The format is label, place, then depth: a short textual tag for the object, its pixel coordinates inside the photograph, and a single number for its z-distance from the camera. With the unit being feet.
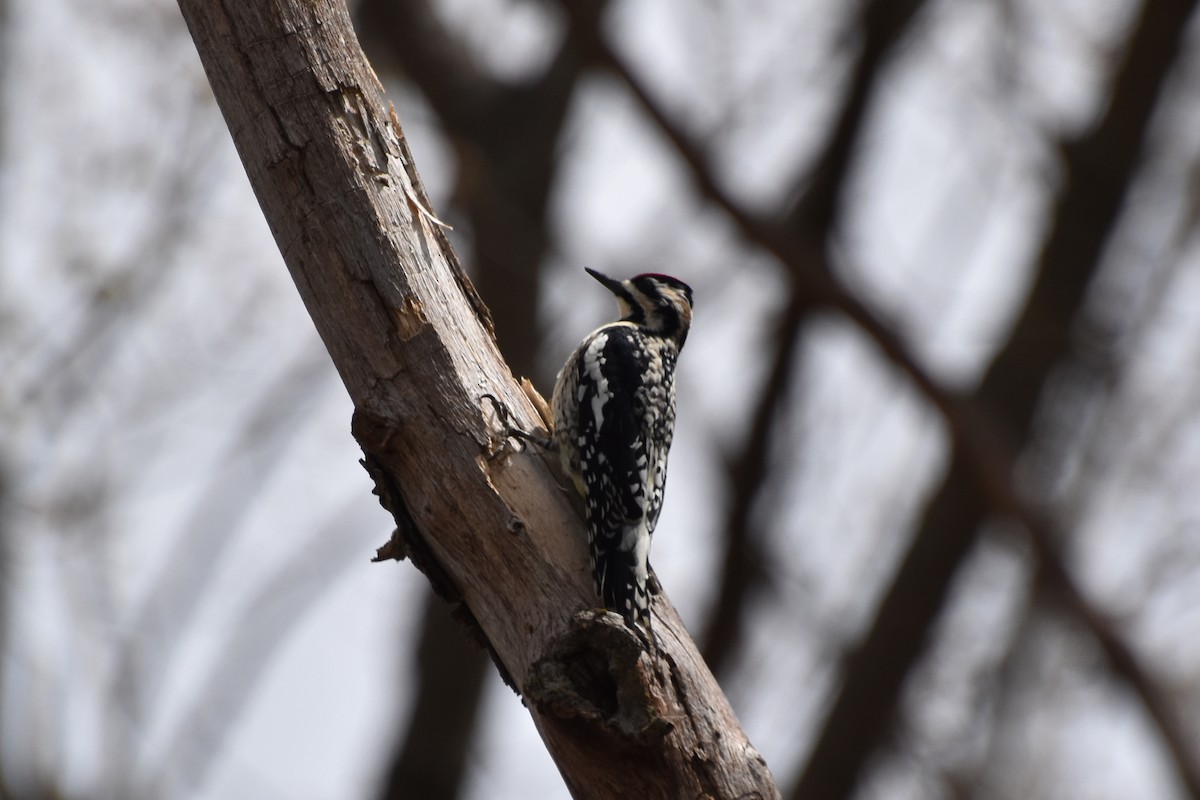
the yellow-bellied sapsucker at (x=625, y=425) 22.86
